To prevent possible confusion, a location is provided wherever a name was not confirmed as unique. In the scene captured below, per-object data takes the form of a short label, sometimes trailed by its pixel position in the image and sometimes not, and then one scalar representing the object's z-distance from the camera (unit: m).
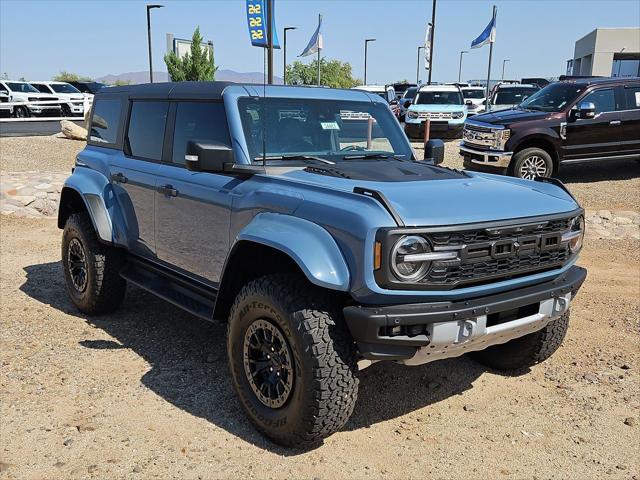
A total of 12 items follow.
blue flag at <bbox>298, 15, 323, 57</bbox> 35.03
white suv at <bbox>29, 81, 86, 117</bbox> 28.45
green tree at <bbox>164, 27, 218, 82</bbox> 32.06
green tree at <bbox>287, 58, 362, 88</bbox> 73.44
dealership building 46.47
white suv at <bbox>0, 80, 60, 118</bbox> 27.86
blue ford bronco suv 2.92
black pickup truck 10.81
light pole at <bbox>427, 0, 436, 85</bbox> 32.31
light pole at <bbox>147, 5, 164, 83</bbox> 36.90
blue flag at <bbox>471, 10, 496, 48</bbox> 30.08
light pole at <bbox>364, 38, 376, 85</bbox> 61.94
